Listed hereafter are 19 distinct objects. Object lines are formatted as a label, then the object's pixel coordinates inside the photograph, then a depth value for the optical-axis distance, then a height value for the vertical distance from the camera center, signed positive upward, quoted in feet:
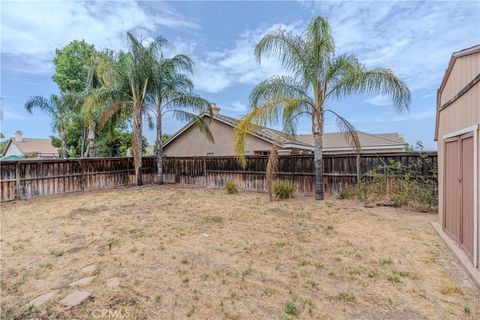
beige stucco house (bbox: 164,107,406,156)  46.70 +3.53
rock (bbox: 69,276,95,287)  10.75 -5.14
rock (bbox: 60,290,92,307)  9.34 -5.13
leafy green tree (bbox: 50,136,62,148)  81.69 +5.91
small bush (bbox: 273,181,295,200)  30.83 -3.66
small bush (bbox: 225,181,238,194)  36.06 -3.86
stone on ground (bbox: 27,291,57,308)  9.40 -5.18
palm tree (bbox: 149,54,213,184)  42.88 +11.01
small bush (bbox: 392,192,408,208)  26.02 -4.02
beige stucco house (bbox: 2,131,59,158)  112.27 +5.99
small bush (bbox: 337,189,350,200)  30.17 -4.00
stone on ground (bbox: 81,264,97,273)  12.08 -5.14
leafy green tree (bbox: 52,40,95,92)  72.08 +26.39
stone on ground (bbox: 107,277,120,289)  10.53 -5.10
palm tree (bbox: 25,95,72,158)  55.21 +11.75
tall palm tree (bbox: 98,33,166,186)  40.96 +12.25
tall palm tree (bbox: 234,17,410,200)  26.55 +8.15
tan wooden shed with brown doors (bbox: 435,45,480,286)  11.46 +0.23
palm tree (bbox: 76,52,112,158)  39.33 +10.56
